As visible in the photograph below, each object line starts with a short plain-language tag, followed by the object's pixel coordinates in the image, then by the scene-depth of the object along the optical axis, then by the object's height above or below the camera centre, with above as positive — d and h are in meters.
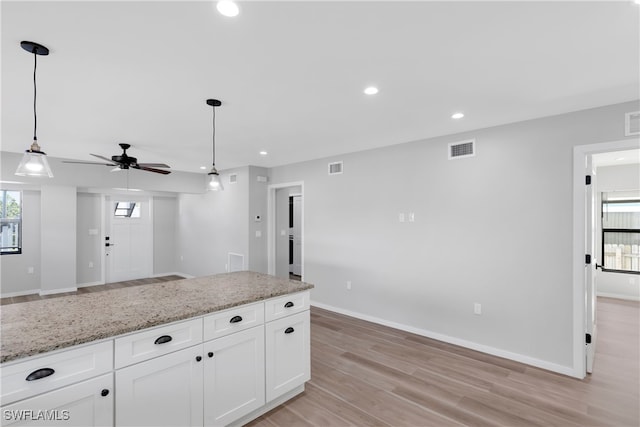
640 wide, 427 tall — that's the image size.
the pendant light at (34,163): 1.94 +0.32
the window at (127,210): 7.17 +0.07
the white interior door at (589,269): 2.90 -0.55
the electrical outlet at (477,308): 3.48 -1.10
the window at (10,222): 5.80 -0.17
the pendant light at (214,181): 3.23 +0.34
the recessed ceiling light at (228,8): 1.44 +1.00
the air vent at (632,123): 2.63 +0.78
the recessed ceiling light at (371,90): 2.42 +0.99
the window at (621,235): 5.66 -0.44
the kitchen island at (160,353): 1.45 -0.82
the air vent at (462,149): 3.55 +0.76
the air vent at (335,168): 4.90 +0.73
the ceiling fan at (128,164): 3.51 +0.57
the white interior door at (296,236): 6.75 -0.53
